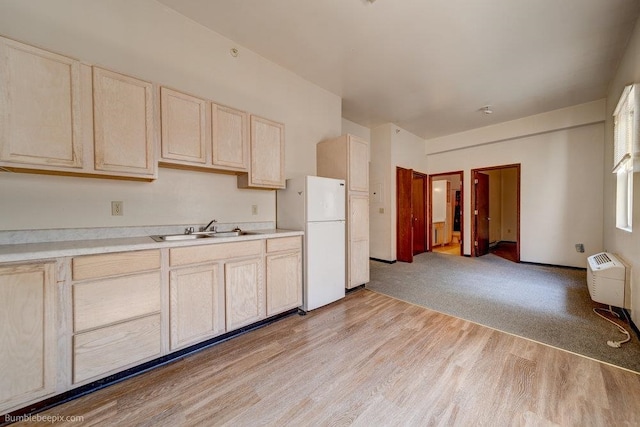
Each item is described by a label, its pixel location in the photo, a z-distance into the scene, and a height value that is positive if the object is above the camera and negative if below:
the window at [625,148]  2.08 +0.60
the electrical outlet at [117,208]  1.91 +0.03
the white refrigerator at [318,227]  2.65 -0.20
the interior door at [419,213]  5.80 -0.11
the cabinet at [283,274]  2.36 -0.67
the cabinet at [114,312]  1.43 -0.66
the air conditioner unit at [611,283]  2.33 -0.77
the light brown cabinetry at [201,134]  1.98 +0.71
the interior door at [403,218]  5.07 -0.19
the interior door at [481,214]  5.54 -0.13
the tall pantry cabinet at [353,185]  3.19 +0.35
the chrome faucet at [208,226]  2.34 -0.17
